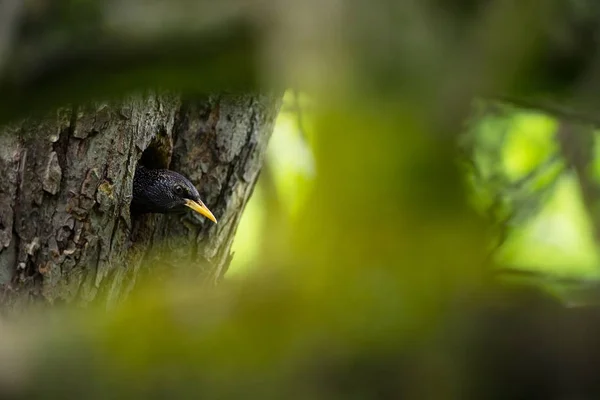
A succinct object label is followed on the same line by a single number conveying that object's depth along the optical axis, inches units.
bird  332.8
